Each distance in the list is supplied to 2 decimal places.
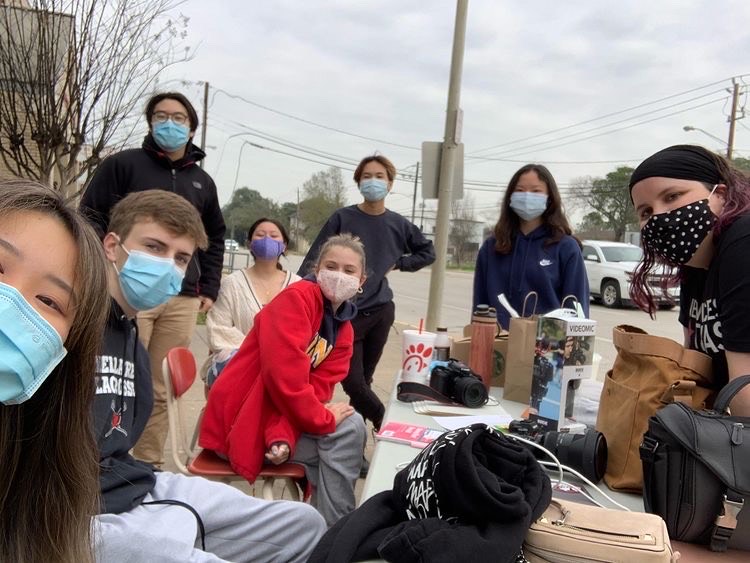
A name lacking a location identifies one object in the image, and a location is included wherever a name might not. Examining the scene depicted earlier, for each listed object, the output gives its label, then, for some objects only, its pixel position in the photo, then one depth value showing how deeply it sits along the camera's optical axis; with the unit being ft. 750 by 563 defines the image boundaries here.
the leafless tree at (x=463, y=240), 159.63
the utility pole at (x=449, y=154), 17.80
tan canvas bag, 4.78
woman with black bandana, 4.68
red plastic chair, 7.37
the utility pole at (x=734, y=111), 80.18
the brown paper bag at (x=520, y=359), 7.75
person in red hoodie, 7.19
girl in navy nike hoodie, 9.71
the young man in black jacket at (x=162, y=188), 10.21
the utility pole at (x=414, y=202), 143.23
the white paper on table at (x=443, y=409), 7.25
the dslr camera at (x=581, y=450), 5.10
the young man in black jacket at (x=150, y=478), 4.64
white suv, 48.73
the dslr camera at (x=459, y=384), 7.50
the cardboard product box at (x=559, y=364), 6.50
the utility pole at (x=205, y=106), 83.30
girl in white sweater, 10.91
